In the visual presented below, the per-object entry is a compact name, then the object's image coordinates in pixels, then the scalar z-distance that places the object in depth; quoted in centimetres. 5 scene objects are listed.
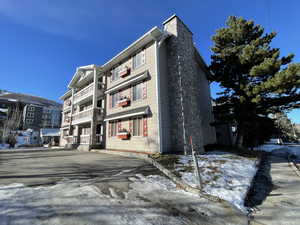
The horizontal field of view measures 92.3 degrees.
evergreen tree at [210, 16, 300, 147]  1024
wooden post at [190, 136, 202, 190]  425
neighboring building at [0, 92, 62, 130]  5275
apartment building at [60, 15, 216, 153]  1003
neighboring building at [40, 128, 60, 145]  3382
